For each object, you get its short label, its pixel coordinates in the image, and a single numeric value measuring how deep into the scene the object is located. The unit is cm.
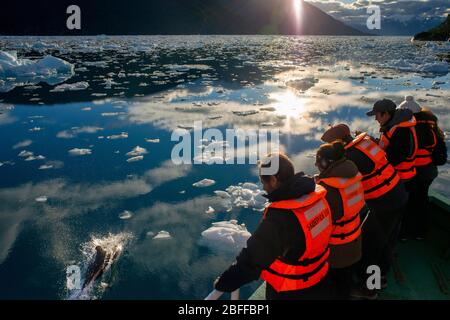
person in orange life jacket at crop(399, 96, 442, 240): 380
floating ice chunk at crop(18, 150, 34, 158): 841
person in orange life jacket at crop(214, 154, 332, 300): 204
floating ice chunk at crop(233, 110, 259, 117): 1241
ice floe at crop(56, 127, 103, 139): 1002
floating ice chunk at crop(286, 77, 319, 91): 1845
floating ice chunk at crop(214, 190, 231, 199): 635
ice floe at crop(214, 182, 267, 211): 601
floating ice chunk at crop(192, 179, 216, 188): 684
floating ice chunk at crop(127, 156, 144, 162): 809
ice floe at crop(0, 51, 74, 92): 2106
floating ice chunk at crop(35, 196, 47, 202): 626
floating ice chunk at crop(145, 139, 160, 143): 957
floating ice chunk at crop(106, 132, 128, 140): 974
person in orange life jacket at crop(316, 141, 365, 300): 252
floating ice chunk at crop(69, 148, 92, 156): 852
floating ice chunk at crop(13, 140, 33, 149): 914
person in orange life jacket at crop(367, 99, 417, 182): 350
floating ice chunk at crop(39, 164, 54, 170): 766
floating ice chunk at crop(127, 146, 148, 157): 846
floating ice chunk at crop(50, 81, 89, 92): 1735
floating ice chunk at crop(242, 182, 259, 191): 666
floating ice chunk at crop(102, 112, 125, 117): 1231
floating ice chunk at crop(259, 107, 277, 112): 1332
